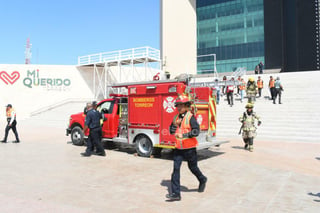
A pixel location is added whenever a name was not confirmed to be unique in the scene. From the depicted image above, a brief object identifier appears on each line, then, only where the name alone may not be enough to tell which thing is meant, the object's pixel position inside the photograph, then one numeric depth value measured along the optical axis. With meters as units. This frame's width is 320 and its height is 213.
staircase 12.03
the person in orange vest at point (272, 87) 16.25
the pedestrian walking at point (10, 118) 11.09
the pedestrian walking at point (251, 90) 15.71
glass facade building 44.34
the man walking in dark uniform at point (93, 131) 8.66
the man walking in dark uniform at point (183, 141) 4.78
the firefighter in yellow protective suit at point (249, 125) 9.09
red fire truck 8.05
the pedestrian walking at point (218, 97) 18.09
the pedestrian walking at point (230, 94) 16.77
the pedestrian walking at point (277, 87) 15.69
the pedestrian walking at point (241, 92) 17.73
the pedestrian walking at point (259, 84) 18.09
